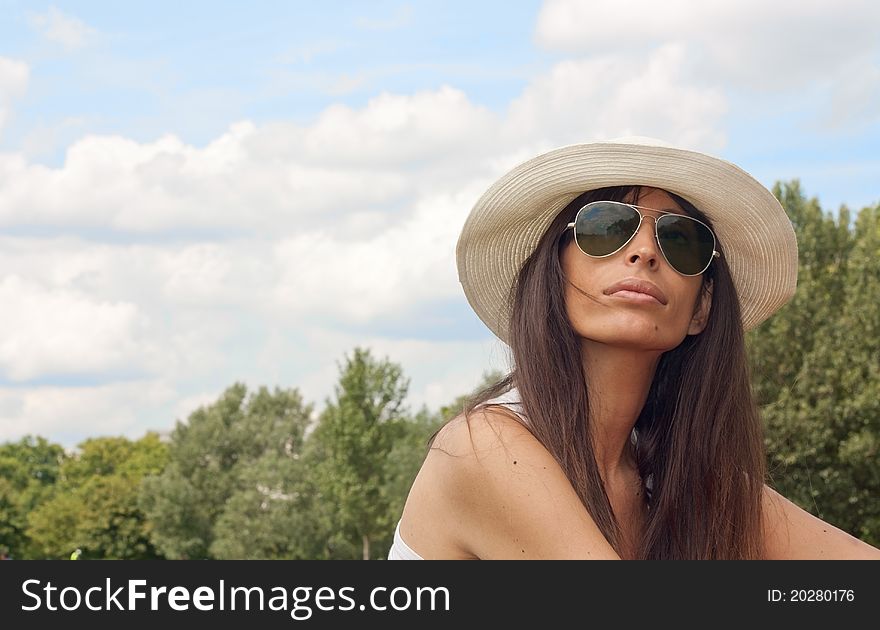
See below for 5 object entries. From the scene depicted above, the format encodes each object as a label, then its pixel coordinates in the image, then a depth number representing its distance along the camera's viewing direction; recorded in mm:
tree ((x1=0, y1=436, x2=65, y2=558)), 81625
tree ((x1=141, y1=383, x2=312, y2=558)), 72562
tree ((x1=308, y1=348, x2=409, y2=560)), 55125
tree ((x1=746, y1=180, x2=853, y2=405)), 31906
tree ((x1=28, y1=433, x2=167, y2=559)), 80250
